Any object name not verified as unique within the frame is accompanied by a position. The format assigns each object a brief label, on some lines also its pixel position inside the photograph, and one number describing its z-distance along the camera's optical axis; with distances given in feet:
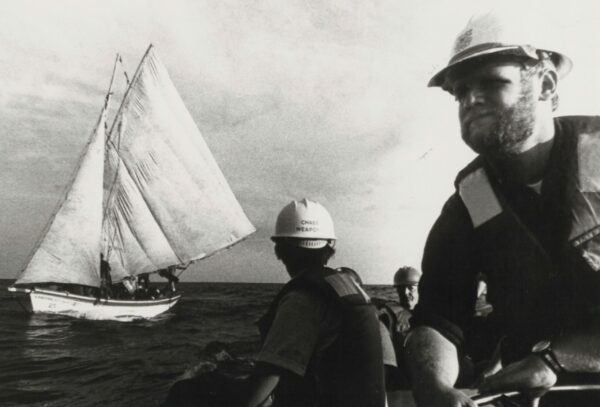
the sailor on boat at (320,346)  9.39
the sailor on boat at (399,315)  14.52
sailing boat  126.21
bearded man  5.22
